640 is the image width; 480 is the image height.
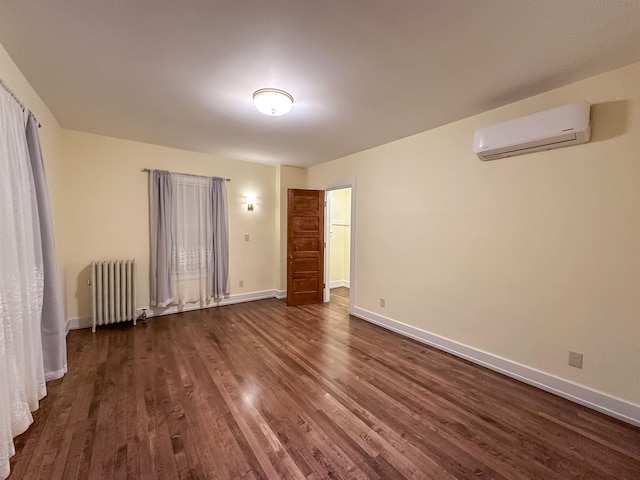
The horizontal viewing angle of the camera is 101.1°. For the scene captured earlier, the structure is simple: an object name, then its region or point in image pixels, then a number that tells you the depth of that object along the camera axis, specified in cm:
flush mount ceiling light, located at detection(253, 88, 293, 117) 225
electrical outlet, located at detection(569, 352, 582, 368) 216
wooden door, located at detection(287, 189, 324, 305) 481
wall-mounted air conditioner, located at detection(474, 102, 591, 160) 201
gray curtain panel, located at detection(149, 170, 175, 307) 397
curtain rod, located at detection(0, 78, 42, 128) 171
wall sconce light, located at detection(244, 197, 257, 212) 495
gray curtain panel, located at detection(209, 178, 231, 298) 452
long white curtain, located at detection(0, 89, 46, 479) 158
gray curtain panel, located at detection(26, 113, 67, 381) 216
